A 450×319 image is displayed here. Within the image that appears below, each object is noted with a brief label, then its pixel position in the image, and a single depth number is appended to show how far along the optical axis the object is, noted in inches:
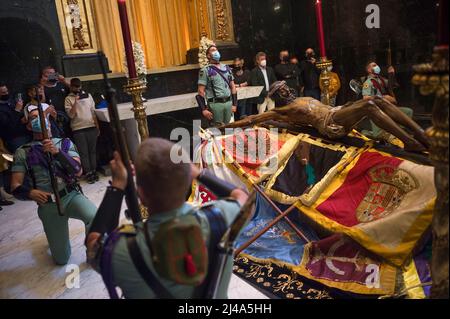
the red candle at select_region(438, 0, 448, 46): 45.0
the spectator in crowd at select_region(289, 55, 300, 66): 311.1
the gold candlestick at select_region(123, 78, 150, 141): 86.6
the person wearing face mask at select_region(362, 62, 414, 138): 187.8
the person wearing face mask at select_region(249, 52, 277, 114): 284.0
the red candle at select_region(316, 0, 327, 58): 123.2
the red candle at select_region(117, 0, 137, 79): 79.4
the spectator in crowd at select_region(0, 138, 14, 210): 191.7
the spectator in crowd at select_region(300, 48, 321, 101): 309.0
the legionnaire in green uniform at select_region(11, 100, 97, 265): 111.7
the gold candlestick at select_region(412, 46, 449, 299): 45.8
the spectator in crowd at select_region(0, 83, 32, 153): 195.9
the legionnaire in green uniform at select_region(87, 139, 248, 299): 41.8
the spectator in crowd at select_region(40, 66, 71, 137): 202.2
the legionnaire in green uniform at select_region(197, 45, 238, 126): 215.9
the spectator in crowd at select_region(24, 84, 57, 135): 122.3
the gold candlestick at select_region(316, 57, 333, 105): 128.9
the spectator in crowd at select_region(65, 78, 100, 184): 215.0
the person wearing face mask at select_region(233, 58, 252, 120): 282.5
